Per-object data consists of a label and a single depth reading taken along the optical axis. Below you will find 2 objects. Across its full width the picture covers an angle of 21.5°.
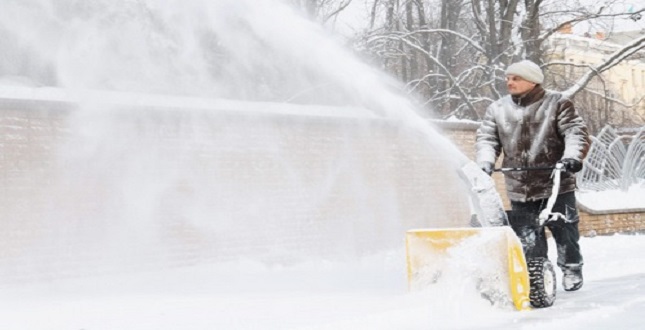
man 12.84
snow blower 11.00
